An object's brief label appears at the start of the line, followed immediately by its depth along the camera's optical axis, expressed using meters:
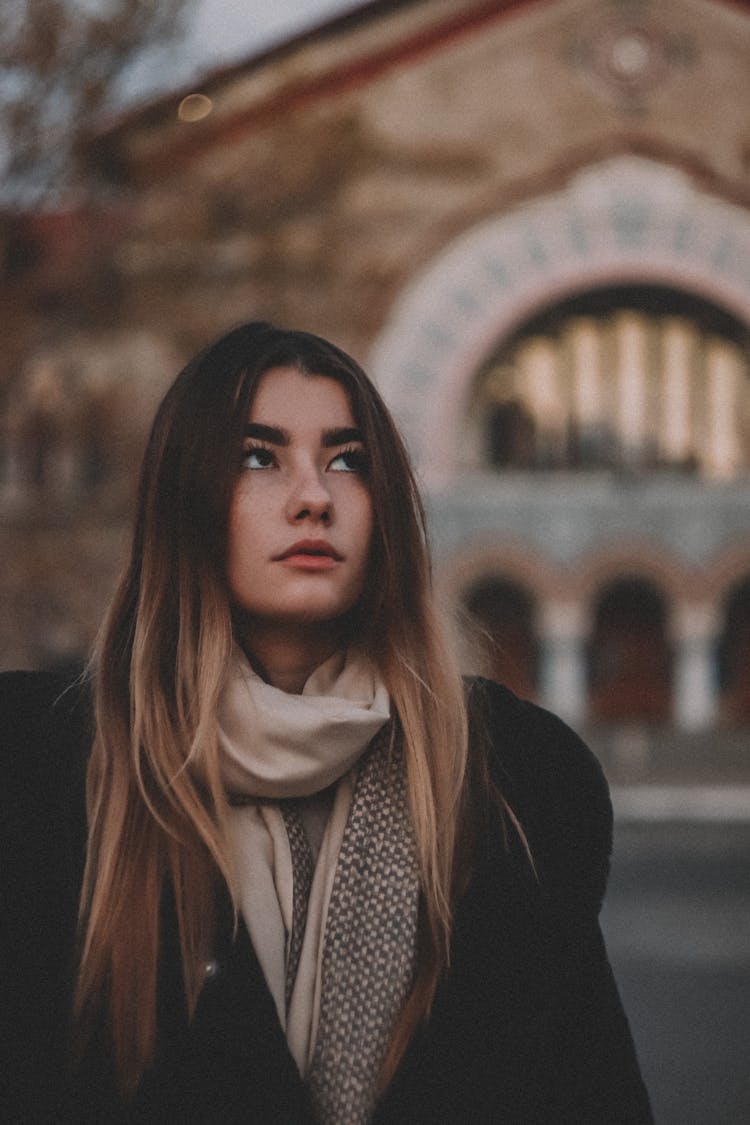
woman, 1.53
